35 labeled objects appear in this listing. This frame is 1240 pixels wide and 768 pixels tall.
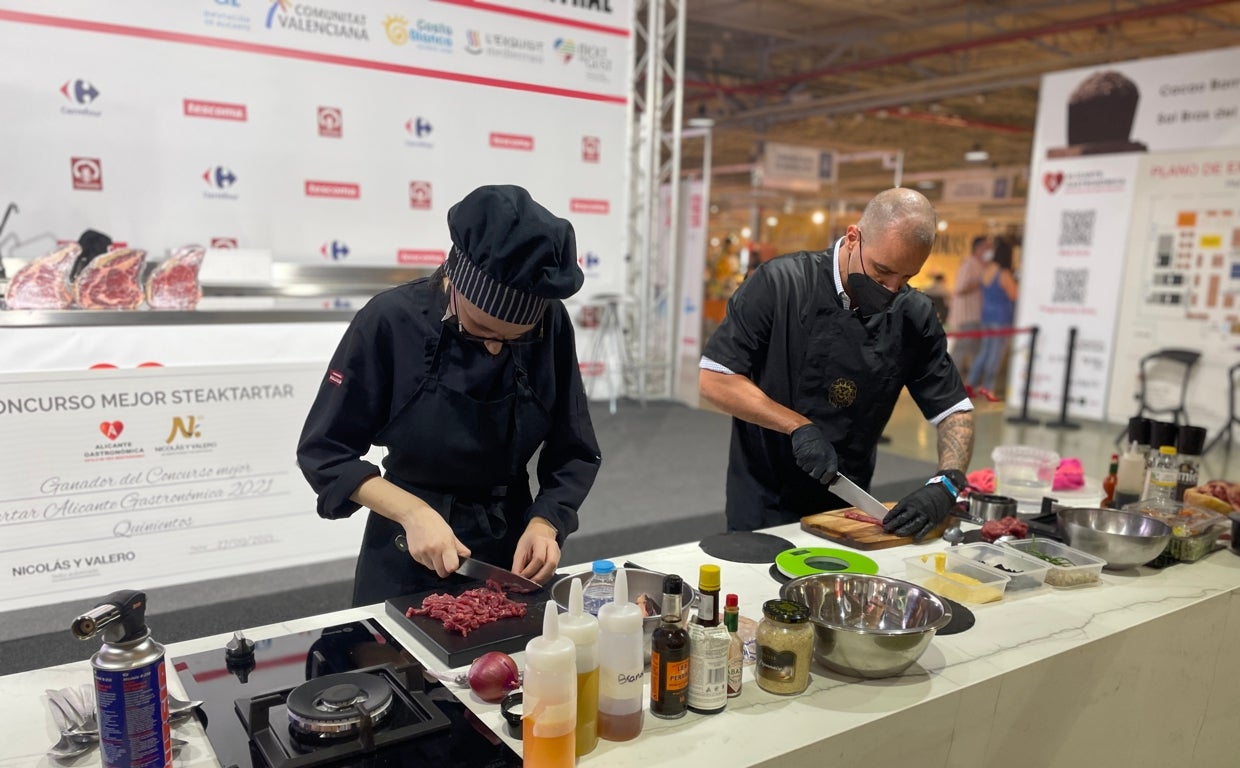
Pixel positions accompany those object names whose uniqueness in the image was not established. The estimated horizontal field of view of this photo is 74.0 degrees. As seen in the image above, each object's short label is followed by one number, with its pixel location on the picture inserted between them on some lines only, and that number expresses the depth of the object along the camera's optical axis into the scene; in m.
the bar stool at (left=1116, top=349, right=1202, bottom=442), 6.91
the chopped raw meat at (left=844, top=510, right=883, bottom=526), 2.21
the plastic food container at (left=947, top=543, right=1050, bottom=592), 1.86
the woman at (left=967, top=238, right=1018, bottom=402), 8.70
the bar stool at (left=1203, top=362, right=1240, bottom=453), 6.53
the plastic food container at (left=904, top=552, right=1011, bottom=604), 1.80
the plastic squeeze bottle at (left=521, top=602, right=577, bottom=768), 1.05
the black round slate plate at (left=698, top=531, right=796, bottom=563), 1.99
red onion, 1.29
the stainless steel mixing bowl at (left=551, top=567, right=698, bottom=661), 1.51
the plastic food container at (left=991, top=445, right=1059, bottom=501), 2.67
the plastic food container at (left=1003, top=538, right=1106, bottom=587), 1.90
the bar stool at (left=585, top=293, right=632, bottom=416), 7.10
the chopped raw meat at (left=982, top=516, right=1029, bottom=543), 2.16
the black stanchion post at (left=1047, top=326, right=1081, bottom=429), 7.61
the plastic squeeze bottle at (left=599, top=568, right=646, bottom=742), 1.15
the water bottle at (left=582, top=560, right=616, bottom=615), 1.56
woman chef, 1.48
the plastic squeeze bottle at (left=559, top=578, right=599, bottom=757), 1.11
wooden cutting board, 2.11
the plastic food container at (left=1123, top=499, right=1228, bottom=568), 2.11
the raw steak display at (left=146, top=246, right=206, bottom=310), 3.94
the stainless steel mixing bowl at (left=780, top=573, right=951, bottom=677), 1.38
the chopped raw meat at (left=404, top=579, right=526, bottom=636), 1.48
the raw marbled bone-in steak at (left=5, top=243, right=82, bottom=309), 3.61
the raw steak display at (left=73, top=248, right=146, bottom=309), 3.70
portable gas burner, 1.12
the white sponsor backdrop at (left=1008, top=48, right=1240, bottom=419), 6.87
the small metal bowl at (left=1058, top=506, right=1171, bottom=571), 1.98
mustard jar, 1.34
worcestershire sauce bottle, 1.22
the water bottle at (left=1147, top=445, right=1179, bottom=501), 2.34
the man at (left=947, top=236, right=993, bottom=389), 9.05
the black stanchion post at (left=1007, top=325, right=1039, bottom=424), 7.79
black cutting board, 1.40
